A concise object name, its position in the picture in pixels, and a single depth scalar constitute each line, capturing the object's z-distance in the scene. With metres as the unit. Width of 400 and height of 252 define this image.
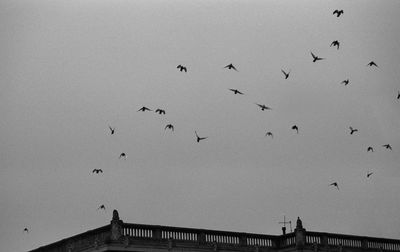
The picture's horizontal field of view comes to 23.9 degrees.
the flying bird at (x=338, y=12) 46.57
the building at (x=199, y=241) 48.19
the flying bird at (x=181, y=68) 49.16
